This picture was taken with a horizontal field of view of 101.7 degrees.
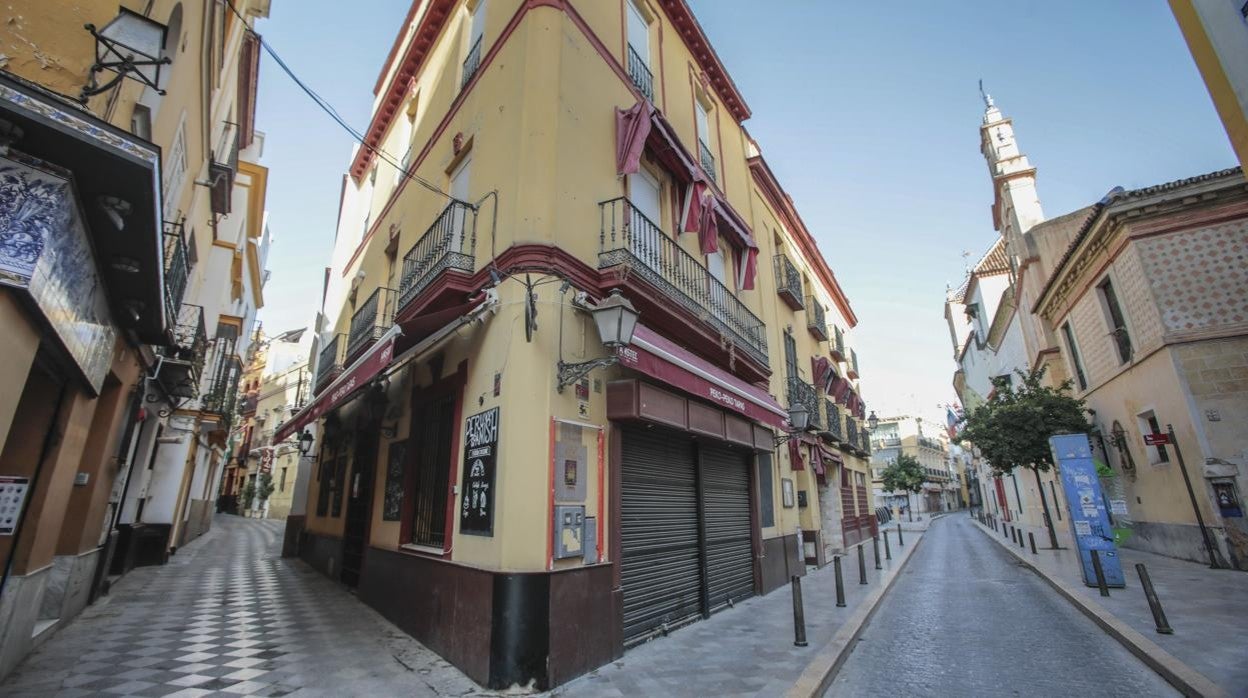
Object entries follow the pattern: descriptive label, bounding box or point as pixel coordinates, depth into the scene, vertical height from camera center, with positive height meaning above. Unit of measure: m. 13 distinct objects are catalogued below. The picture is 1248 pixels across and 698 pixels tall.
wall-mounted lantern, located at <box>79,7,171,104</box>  3.49 +3.18
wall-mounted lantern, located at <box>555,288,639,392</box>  5.41 +1.82
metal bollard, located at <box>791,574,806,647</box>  5.93 -1.41
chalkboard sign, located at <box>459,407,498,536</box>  5.35 +0.25
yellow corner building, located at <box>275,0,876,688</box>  5.38 +1.66
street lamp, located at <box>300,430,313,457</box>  12.90 +1.51
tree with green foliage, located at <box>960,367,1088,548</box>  14.51 +1.88
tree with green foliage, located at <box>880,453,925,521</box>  42.69 +1.50
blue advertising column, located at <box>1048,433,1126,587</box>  8.48 -0.23
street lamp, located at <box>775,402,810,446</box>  11.07 +1.58
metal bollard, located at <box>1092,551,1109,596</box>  7.93 -1.27
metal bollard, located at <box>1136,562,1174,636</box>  5.65 -1.27
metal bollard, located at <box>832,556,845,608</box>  7.90 -1.46
